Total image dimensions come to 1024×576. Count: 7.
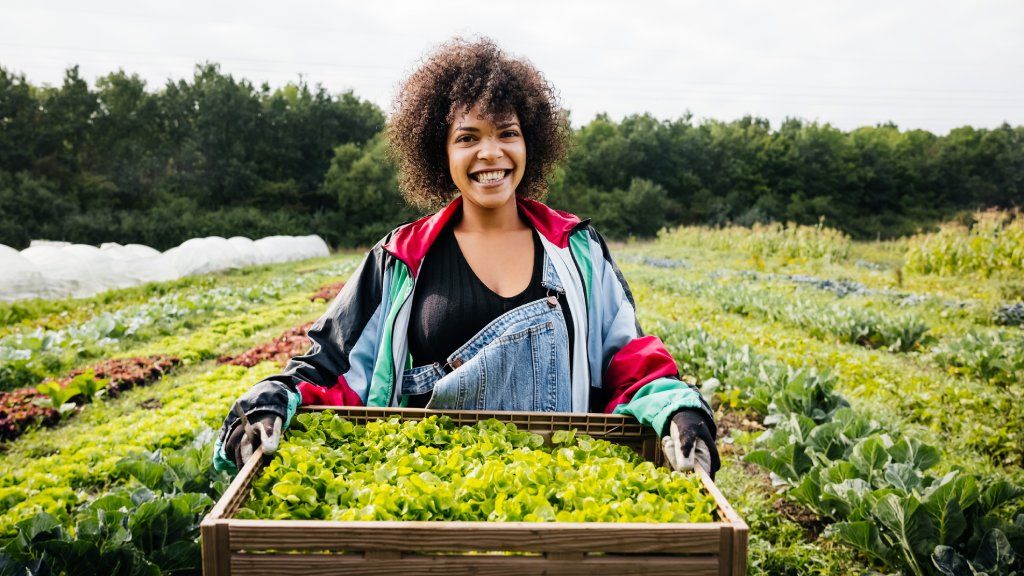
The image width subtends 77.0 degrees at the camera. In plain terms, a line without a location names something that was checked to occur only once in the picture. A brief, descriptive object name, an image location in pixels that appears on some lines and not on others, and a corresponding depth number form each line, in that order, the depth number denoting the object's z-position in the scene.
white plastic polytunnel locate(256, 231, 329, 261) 23.86
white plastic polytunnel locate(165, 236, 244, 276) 17.20
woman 1.89
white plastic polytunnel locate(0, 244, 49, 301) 11.54
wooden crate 1.04
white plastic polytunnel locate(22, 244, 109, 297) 12.81
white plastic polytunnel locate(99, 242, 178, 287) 14.92
